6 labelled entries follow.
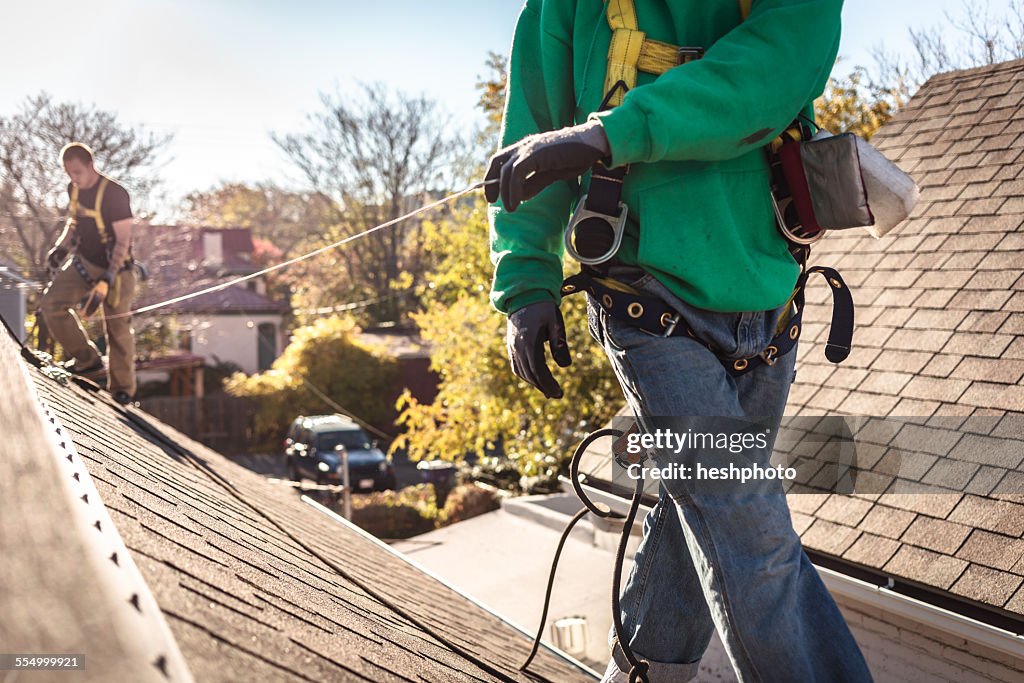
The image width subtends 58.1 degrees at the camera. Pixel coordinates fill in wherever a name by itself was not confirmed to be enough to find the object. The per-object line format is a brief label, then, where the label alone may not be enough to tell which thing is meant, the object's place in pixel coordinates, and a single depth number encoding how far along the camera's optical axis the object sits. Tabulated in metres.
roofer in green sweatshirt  1.50
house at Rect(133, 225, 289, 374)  23.91
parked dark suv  18.61
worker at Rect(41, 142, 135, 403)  5.65
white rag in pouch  1.69
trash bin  15.89
